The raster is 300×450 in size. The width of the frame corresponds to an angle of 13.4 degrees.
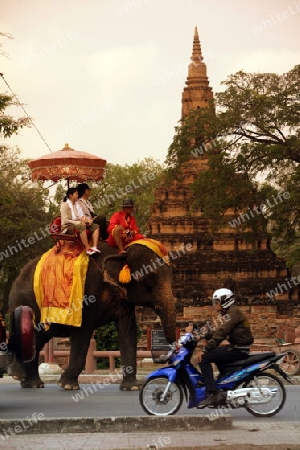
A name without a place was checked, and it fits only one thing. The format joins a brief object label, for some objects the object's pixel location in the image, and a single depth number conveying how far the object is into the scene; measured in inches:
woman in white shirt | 748.0
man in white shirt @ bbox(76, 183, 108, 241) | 768.3
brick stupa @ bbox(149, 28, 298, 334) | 2177.7
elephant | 737.0
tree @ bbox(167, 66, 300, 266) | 1651.1
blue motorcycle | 569.9
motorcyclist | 575.5
